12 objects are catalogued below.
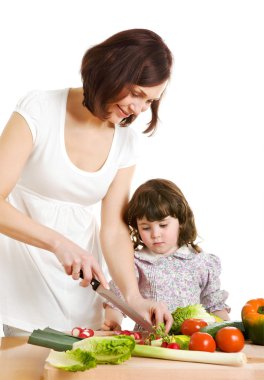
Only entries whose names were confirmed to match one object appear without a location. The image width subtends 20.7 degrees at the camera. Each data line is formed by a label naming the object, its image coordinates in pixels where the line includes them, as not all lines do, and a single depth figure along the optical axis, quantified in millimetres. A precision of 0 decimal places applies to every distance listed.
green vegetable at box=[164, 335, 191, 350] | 1911
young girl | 2723
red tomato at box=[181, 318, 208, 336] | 2080
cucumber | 2010
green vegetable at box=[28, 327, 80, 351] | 1818
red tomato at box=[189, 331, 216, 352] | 1847
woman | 2244
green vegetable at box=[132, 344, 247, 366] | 1729
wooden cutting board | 1683
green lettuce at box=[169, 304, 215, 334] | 2213
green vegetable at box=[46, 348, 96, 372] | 1648
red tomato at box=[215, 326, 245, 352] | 1899
